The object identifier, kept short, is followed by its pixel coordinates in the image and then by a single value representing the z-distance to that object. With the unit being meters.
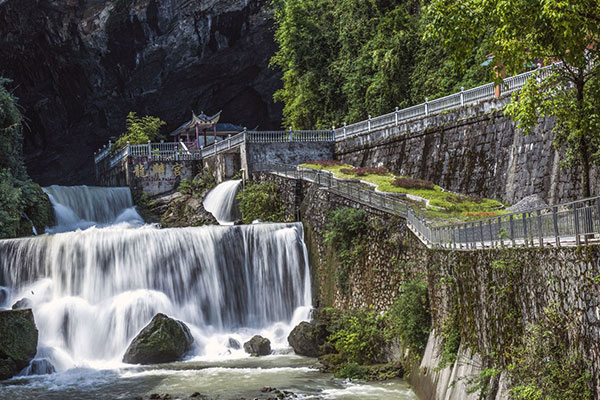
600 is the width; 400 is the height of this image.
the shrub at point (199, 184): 36.91
